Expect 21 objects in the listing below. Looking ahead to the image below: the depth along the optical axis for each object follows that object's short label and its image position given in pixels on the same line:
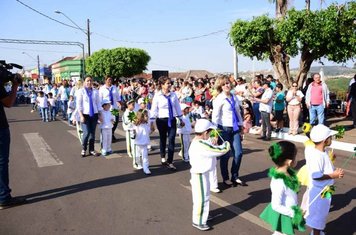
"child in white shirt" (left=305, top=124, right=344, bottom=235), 4.02
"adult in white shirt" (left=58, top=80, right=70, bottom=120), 18.40
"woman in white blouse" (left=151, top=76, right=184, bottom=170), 8.11
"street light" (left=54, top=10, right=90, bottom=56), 36.22
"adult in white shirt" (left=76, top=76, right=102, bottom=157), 9.41
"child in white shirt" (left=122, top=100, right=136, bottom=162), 8.23
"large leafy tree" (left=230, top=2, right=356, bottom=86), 12.34
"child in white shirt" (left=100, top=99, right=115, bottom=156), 9.58
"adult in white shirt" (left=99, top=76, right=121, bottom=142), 11.02
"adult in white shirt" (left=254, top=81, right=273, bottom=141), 11.09
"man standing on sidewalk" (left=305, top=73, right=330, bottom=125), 11.13
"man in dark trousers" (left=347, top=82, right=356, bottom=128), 11.70
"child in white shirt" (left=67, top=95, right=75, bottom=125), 14.51
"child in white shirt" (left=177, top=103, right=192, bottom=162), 8.86
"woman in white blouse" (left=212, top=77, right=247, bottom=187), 6.63
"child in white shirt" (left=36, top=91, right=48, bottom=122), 18.41
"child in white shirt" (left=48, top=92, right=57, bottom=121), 18.83
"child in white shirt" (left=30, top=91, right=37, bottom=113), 26.82
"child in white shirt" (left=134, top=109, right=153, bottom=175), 7.74
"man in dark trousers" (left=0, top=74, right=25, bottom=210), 5.67
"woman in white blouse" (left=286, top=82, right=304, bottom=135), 11.47
